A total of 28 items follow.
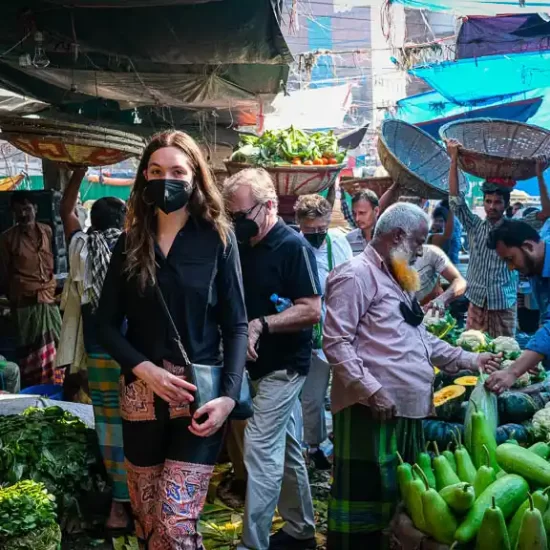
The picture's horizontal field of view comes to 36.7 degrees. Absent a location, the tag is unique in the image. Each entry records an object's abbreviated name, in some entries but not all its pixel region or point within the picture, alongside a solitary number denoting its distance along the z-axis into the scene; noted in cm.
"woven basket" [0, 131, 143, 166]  699
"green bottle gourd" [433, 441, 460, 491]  382
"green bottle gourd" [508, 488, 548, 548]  339
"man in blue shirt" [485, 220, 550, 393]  517
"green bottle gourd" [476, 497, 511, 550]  327
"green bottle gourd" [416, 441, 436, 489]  400
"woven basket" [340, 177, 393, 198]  1059
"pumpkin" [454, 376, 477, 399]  548
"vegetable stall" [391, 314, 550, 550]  333
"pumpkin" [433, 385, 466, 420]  521
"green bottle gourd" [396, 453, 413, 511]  381
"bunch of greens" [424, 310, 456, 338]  655
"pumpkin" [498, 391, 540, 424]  510
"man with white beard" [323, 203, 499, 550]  414
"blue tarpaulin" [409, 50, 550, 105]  1309
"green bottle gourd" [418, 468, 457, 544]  353
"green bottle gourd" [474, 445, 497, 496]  375
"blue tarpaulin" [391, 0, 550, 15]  758
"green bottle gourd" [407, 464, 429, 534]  363
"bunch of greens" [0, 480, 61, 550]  377
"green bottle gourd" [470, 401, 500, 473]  416
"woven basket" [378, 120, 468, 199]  1017
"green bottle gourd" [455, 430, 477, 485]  392
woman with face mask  310
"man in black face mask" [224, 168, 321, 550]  432
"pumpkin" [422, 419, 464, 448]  495
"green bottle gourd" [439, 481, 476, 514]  351
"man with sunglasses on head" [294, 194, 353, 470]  624
